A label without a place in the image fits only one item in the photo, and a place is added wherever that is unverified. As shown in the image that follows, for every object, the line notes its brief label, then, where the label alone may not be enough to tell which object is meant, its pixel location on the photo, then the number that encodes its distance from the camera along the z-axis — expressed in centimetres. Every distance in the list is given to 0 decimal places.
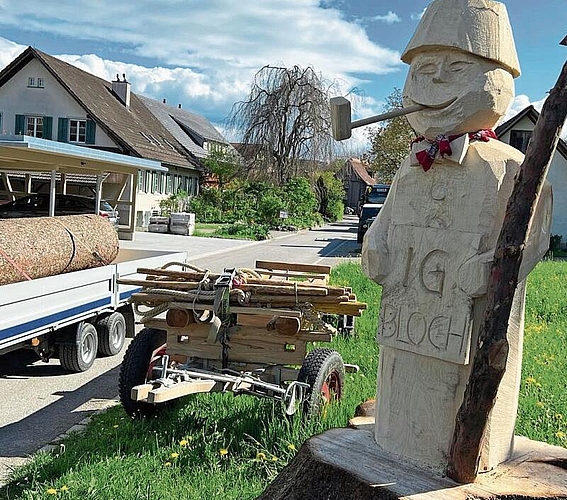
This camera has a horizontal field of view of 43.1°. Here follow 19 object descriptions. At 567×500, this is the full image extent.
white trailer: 628
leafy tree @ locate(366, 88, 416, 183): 3600
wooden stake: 224
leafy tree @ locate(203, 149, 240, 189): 4200
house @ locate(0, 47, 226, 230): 3033
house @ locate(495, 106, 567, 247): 2722
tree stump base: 261
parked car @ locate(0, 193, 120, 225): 1236
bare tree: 3631
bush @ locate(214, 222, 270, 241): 2914
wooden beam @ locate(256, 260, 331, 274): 839
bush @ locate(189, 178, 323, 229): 3703
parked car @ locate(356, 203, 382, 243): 2553
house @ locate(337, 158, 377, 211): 7681
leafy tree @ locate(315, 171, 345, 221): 4897
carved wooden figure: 271
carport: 954
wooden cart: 550
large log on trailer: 723
